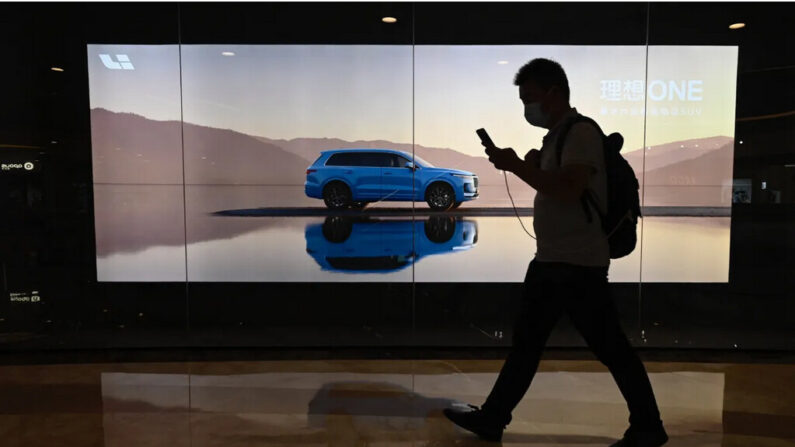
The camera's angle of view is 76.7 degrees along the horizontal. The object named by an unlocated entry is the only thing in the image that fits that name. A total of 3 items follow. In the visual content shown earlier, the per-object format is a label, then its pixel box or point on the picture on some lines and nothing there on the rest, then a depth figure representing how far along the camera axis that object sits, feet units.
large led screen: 11.19
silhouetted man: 6.15
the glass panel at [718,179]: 11.07
